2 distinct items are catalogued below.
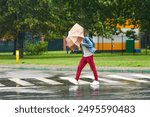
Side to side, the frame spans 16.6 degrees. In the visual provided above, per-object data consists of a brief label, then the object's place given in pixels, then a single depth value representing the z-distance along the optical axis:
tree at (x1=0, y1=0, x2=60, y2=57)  41.81
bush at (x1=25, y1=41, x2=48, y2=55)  54.56
